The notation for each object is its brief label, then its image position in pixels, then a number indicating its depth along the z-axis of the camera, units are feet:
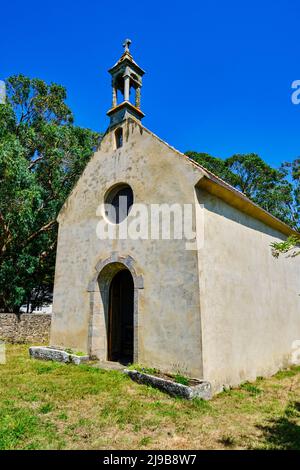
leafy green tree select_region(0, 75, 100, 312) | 45.98
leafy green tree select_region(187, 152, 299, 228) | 86.12
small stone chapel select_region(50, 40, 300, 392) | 24.72
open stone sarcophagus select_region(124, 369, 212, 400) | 20.26
